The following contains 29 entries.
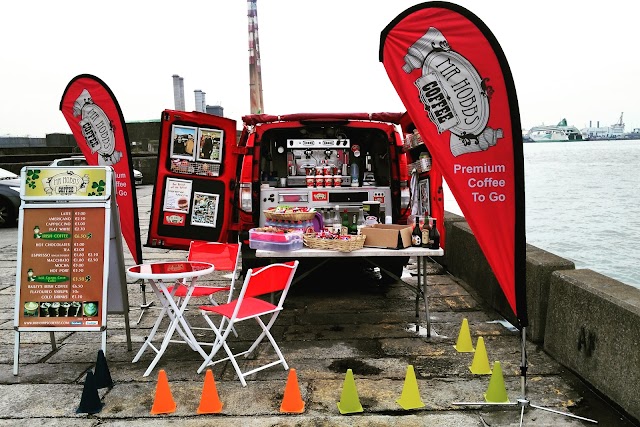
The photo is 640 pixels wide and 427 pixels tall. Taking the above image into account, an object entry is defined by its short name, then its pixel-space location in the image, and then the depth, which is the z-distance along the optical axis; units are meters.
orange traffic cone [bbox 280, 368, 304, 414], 3.60
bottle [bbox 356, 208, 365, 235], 6.39
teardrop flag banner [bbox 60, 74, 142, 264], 5.77
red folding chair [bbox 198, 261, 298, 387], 4.07
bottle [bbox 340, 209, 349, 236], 5.14
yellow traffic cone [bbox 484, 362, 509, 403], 3.67
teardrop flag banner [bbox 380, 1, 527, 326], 3.55
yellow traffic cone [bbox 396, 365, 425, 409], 3.63
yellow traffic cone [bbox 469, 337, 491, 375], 4.21
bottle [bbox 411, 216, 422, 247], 4.98
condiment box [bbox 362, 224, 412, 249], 4.90
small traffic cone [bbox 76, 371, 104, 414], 3.65
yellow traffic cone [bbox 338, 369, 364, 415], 3.56
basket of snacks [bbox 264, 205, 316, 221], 5.52
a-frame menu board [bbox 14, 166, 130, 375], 4.34
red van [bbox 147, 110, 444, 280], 6.25
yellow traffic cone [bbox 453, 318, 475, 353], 4.68
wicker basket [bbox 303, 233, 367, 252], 4.88
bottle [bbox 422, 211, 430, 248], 4.93
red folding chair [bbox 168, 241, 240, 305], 5.41
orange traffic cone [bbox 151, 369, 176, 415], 3.62
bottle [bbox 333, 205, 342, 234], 6.43
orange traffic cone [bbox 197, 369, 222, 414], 3.61
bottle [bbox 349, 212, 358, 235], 5.50
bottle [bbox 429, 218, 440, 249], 4.93
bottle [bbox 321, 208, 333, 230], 6.42
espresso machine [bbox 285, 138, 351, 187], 6.95
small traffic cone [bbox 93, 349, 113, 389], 3.97
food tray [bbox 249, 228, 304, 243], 4.92
